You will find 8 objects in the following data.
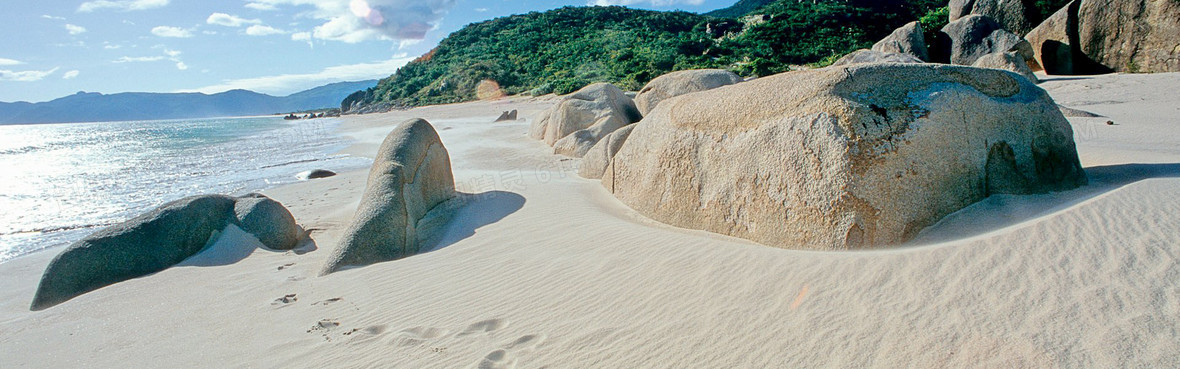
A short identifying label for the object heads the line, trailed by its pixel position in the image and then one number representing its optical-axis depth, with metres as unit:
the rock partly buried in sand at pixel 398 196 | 5.14
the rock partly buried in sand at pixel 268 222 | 6.03
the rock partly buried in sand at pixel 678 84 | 11.36
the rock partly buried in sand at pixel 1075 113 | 9.33
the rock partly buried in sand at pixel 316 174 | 11.42
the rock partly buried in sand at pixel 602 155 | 8.07
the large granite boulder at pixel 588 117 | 11.43
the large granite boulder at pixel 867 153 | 3.80
